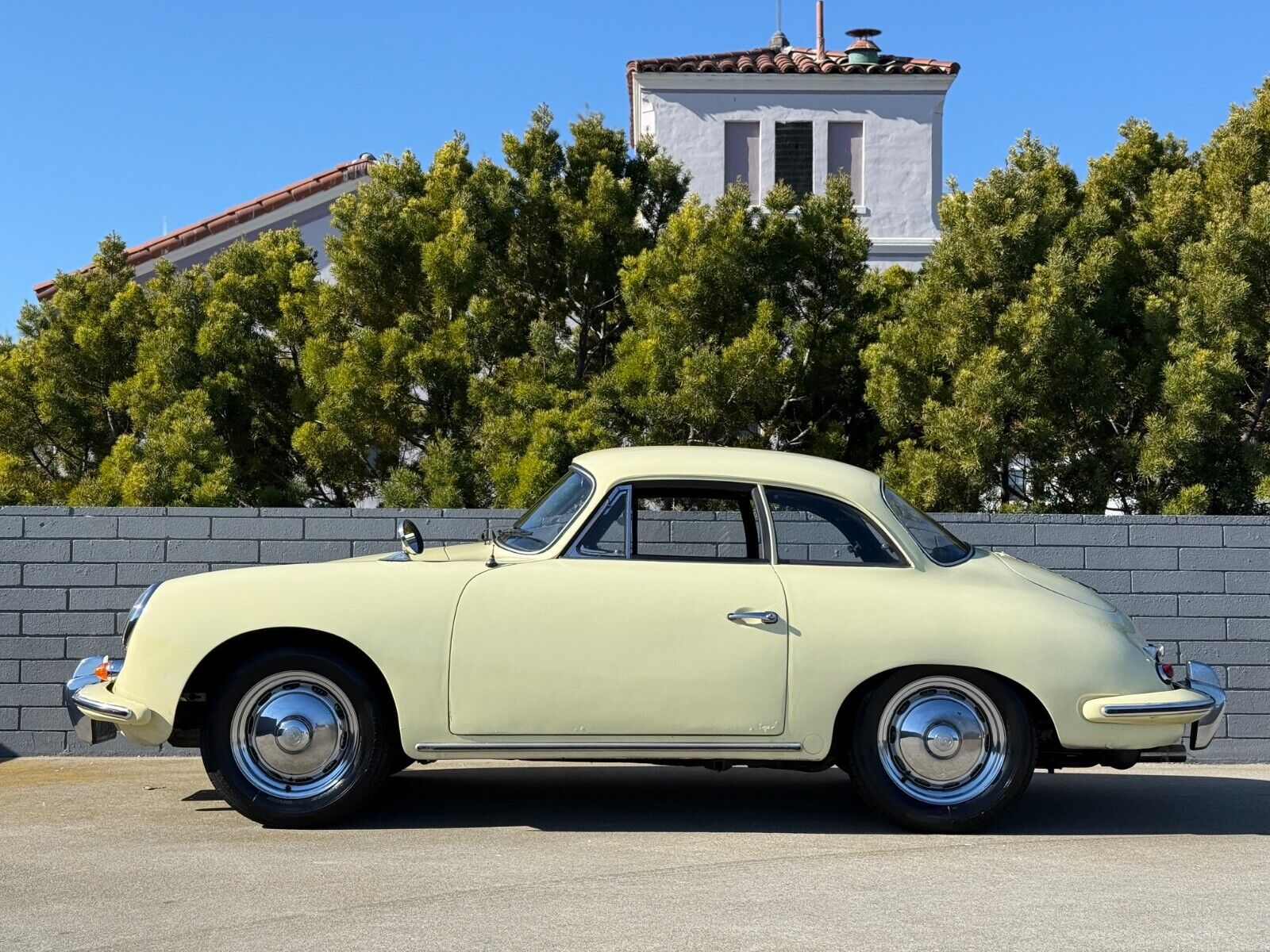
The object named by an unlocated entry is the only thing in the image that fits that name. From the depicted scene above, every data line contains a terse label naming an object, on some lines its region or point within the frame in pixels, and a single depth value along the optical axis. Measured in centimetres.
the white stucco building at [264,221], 2161
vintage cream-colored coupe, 589
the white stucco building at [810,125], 2089
